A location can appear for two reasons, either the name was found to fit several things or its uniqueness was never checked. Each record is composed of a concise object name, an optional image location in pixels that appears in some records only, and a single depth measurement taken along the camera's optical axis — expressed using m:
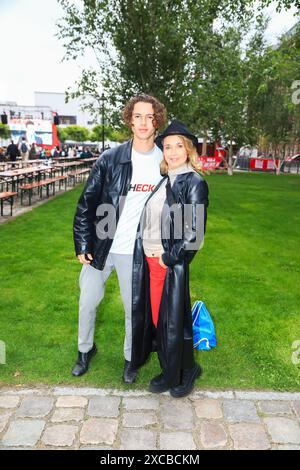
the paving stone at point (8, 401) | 3.07
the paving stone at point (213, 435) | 2.68
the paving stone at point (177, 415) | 2.86
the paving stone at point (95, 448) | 2.63
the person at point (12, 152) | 23.52
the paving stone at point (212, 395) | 3.23
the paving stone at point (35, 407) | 2.96
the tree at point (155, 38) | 13.66
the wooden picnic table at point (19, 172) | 12.13
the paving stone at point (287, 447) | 2.66
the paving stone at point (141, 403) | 3.07
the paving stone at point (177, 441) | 2.64
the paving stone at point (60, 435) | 2.67
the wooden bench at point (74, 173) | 18.68
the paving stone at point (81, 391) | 3.22
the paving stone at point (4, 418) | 2.83
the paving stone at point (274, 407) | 3.07
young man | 3.12
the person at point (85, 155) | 29.20
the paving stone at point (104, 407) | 2.97
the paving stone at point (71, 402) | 3.07
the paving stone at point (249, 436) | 2.67
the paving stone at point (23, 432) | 2.67
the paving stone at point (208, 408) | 2.99
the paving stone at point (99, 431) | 2.70
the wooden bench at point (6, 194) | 9.83
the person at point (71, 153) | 35.59
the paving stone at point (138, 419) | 2.86
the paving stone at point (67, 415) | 2.91
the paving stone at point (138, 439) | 2.64
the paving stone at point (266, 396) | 3.23
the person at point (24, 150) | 26.17
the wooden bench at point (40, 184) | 12.64
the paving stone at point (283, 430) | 2.75
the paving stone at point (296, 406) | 3.06
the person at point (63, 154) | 35.15
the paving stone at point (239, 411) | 2.96
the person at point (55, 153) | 32.88
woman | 2.92
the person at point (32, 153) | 27.06
